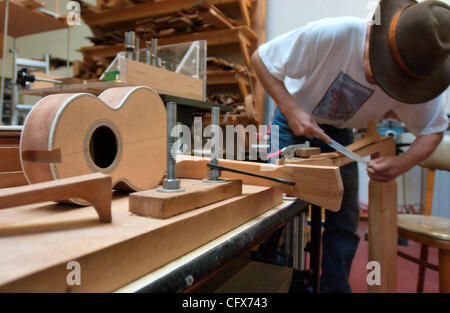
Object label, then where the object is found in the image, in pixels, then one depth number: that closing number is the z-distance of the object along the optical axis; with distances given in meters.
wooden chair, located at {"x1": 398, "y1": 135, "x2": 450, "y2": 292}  1.52
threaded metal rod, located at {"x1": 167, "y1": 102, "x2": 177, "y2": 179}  0.56
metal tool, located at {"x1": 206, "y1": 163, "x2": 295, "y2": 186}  0.68
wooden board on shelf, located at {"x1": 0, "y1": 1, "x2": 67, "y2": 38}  3.19
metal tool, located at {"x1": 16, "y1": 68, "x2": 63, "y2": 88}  1.52
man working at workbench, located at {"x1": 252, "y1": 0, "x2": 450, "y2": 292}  1.08
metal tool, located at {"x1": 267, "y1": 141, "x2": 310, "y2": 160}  0.86
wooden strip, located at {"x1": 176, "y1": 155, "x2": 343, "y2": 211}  0.67
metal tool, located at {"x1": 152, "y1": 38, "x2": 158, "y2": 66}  1.73
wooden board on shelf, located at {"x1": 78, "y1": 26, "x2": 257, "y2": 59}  3.18
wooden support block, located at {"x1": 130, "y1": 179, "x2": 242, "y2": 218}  0.49
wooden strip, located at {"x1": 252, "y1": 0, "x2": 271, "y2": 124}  3.49
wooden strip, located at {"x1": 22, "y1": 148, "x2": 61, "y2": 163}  0.55
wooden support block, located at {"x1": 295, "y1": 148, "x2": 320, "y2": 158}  0.89
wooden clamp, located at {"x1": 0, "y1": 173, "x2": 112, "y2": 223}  0.42
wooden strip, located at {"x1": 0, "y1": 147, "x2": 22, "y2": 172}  0.73
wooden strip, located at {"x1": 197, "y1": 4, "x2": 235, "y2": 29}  2.86
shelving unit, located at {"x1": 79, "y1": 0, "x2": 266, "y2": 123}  3.19
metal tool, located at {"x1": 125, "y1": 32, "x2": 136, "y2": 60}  1.57
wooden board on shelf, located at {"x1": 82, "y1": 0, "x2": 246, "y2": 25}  3.36
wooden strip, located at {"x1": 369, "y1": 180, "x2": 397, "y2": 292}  1.18
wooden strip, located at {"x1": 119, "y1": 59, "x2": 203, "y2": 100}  1.40
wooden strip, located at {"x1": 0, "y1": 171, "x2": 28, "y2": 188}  0.71
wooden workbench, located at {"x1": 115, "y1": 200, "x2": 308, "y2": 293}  0.41
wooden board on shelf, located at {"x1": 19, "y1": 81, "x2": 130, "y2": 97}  1.37
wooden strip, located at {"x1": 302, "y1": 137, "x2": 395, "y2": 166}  0.97
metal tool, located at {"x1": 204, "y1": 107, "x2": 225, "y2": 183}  0.68
